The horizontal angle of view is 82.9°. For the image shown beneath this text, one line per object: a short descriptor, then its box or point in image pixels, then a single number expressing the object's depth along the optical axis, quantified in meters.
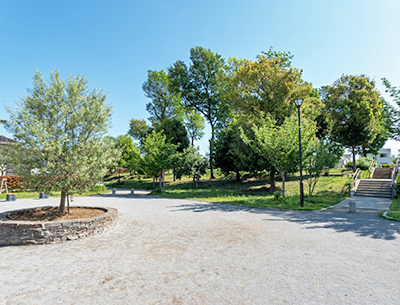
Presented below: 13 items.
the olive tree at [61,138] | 8.04
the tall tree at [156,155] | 22.05
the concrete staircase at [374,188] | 17.41
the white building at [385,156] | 60.75
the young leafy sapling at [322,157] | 15.74
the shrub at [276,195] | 15.41
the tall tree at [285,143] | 15.09
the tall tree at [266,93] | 20.91
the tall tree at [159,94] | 41.22
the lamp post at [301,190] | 13.39
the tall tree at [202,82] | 34.94
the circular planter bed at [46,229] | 6.95
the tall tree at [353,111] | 25.55
